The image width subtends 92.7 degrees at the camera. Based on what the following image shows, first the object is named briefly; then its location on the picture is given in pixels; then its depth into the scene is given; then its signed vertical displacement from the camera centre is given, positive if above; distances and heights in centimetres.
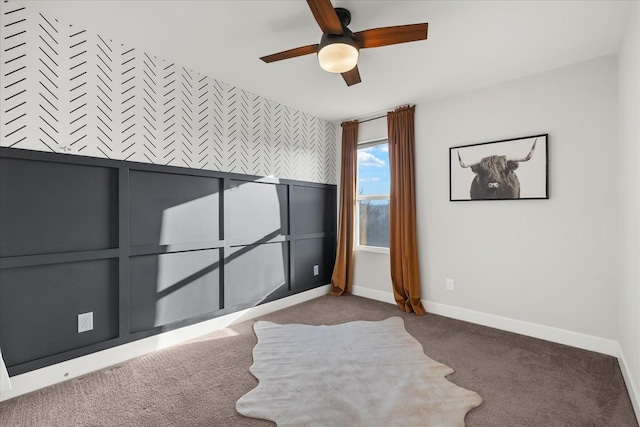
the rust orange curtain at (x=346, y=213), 413 -1
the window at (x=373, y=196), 398 +21
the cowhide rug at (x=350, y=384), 172 -114
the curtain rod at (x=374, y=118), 388 +123
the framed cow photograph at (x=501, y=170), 277 +41
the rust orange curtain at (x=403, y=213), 350 -1
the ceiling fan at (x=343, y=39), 173 +107
